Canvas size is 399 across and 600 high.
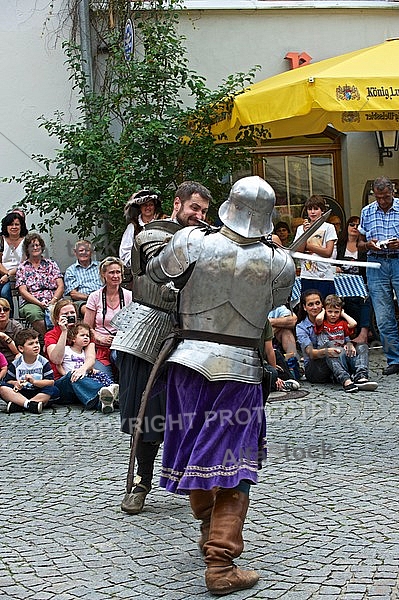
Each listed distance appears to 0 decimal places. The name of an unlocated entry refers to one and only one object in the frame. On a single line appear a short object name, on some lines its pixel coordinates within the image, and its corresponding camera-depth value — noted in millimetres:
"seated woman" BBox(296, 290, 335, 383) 15302
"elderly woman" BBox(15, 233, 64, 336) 16453
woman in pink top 14879
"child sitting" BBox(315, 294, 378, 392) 14942
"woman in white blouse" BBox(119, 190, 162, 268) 9419
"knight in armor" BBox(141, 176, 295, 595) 7167
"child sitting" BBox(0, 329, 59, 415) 14195
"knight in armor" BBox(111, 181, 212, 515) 8376
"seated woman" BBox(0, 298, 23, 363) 15094
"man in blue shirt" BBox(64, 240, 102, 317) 16941
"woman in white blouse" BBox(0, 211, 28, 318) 16878
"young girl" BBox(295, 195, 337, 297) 16561
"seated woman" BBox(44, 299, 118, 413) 14208
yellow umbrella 15435
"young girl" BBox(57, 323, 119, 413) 14562
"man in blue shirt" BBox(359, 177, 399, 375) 15865
